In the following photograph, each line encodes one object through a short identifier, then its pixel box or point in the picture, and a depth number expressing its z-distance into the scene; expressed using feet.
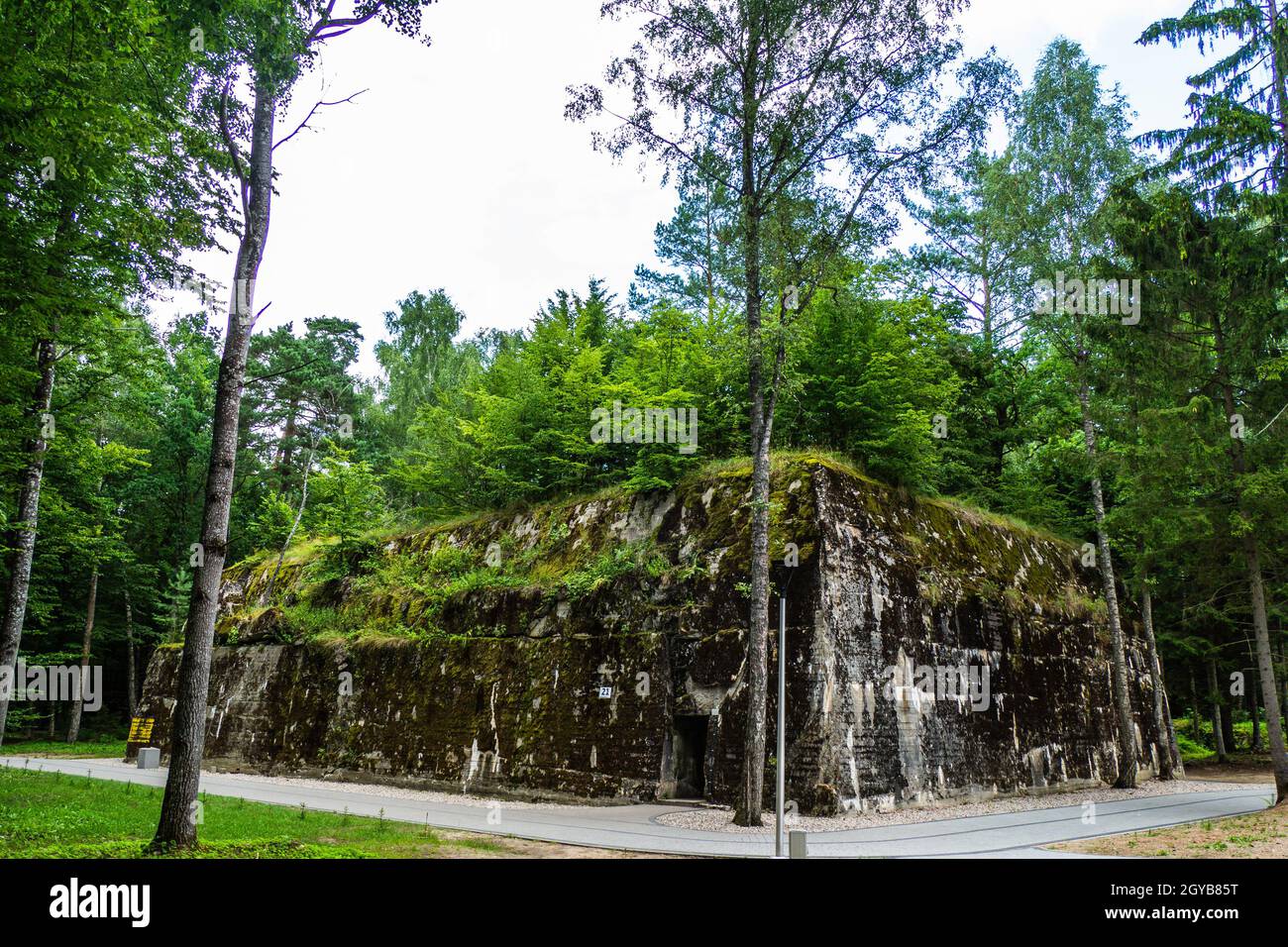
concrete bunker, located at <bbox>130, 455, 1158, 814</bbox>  46.68
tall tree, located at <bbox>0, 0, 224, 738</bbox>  29.17
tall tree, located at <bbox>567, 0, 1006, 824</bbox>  45.11
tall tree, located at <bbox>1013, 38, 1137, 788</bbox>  63.41
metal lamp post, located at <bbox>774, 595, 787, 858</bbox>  29.07
